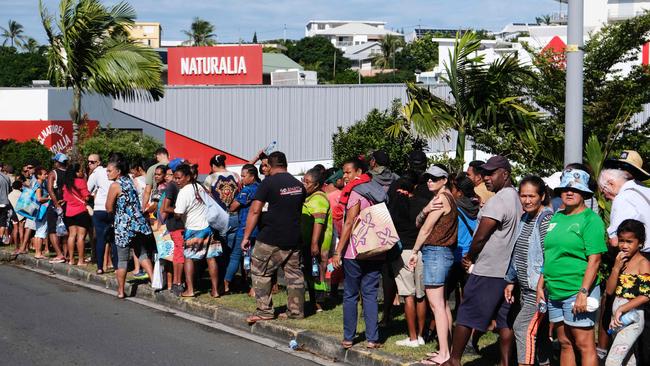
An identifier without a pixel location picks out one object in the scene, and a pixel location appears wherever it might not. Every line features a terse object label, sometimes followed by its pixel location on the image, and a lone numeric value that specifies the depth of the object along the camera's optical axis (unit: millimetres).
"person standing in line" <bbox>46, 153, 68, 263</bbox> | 14562
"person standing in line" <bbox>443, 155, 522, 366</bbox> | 7121
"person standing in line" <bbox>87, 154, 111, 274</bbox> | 13180
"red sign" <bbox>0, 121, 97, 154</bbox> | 47625
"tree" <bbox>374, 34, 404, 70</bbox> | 122625
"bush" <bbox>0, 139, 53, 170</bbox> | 31234
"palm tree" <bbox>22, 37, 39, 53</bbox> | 98875
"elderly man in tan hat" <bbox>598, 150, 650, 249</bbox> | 6656
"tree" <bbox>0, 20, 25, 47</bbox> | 132250
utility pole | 7836
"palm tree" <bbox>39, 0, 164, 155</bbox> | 17422
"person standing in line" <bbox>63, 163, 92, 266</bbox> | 13953
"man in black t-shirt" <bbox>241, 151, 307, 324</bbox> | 9656
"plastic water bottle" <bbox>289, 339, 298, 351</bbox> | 9004
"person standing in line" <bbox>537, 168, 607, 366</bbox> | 6277
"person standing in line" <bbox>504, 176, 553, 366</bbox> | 6855
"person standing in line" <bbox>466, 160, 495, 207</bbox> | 8741
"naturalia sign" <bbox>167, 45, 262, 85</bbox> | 54312
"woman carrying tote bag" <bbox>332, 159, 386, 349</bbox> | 8406
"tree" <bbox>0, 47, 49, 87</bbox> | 80188
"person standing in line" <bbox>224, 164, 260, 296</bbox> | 11202
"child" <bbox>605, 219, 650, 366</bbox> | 6426
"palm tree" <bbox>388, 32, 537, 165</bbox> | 13383
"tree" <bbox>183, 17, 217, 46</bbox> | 115750
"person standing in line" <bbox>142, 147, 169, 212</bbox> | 13131
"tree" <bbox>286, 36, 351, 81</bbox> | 115000
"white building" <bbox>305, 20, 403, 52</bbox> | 180750
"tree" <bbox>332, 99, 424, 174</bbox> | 16578
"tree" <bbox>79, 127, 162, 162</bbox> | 35062
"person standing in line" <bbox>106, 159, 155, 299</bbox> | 11750
